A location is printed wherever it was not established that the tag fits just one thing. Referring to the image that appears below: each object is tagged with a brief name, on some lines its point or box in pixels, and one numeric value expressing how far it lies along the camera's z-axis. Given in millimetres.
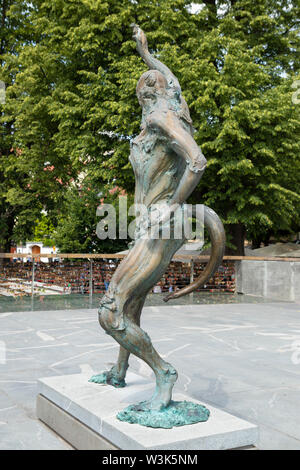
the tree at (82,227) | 25703
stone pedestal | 3205
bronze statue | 3658
